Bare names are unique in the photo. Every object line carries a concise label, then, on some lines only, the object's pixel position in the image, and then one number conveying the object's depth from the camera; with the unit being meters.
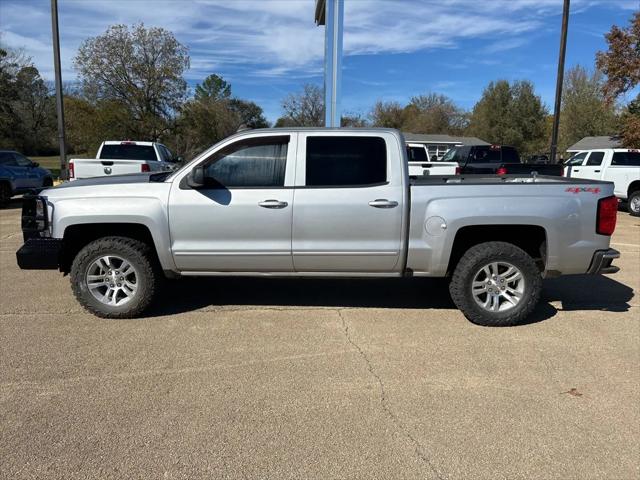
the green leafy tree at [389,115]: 68.50
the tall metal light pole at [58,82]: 16.84
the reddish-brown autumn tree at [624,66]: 26.66
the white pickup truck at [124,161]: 11.64
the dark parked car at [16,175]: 15.25
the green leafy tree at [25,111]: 31.06
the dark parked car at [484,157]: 16.98
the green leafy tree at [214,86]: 70.94
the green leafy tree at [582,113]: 54.16
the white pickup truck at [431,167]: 17.25
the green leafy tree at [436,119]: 69.88
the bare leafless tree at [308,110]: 50.81
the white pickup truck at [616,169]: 15.46
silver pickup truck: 5.01
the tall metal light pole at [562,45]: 18.53
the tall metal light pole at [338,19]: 11.73
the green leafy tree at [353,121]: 55.56
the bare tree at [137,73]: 30.45
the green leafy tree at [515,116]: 58.84
